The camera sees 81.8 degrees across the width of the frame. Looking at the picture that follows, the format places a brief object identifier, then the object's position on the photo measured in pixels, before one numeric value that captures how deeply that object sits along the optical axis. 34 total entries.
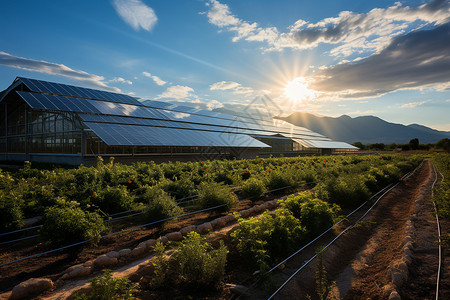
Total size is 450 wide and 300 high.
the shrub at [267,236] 5.28
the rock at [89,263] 5.41
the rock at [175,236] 6.86
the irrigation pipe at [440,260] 4.46
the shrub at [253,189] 11.63
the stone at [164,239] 6.64
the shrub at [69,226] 6.11
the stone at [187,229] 7.32
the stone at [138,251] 6.01
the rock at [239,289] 4.33
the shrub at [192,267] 4.50
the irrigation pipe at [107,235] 5.55
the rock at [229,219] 8.48
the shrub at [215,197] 9.43
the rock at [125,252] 5.92
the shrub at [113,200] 9.19
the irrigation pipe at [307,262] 4.38
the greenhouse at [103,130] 22.22
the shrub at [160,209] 7.77
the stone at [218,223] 8.04
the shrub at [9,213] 7.40
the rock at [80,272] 5.04
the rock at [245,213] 9.18
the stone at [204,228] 7.51
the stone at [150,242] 6.41
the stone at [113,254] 5.73
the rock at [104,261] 5.50
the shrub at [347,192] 11.02
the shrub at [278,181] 13.60
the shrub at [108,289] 3.52
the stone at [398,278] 4.79
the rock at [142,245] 6.22
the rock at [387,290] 4.51
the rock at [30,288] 4.36
